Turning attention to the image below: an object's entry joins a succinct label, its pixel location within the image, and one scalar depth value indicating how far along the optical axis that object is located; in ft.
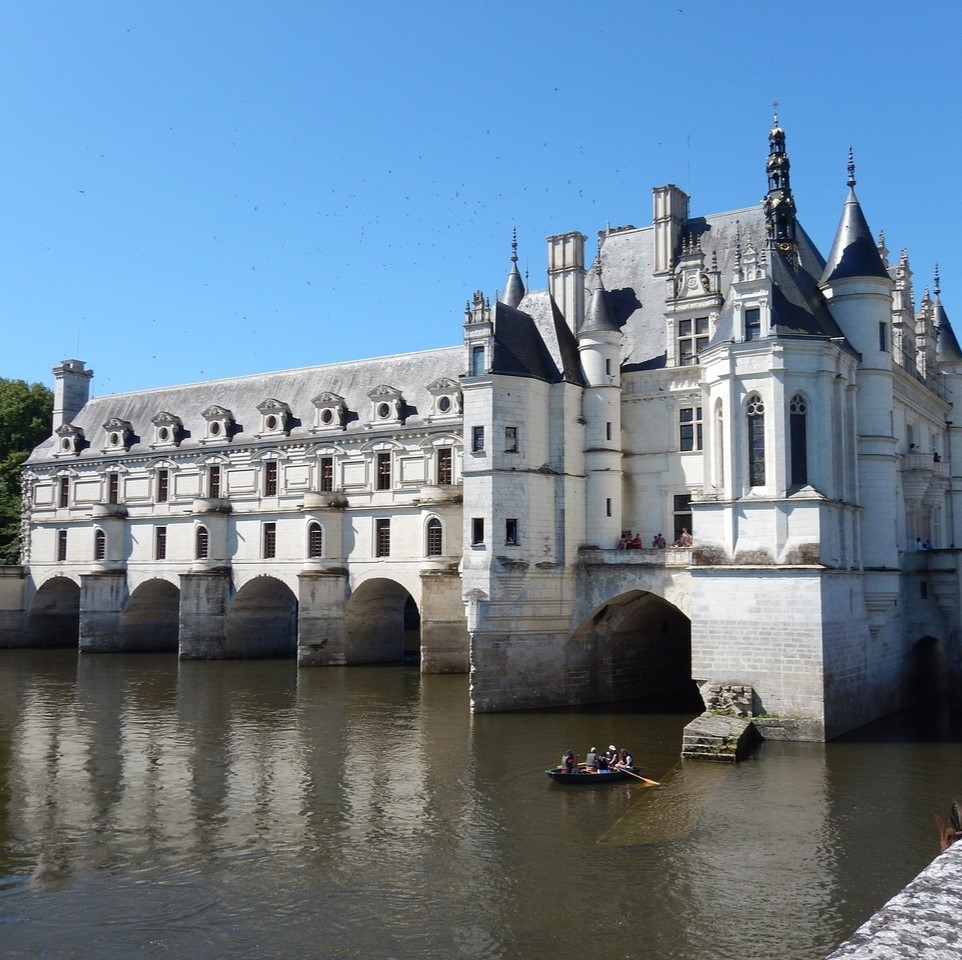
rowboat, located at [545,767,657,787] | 72.84
